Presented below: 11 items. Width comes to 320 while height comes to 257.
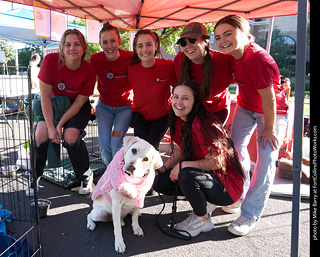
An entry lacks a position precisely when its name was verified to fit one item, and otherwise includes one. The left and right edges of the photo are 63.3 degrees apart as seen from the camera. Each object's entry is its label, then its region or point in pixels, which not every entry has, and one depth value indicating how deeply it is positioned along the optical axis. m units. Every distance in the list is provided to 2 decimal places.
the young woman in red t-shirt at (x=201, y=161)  2.48
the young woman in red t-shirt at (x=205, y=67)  2.89
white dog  2.20
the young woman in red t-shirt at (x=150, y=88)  3.27
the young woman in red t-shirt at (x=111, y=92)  3.45
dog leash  2.66
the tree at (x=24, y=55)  31.06
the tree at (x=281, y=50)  30.72
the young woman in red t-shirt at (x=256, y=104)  2.45
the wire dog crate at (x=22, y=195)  2.08
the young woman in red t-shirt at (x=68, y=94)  3.16
